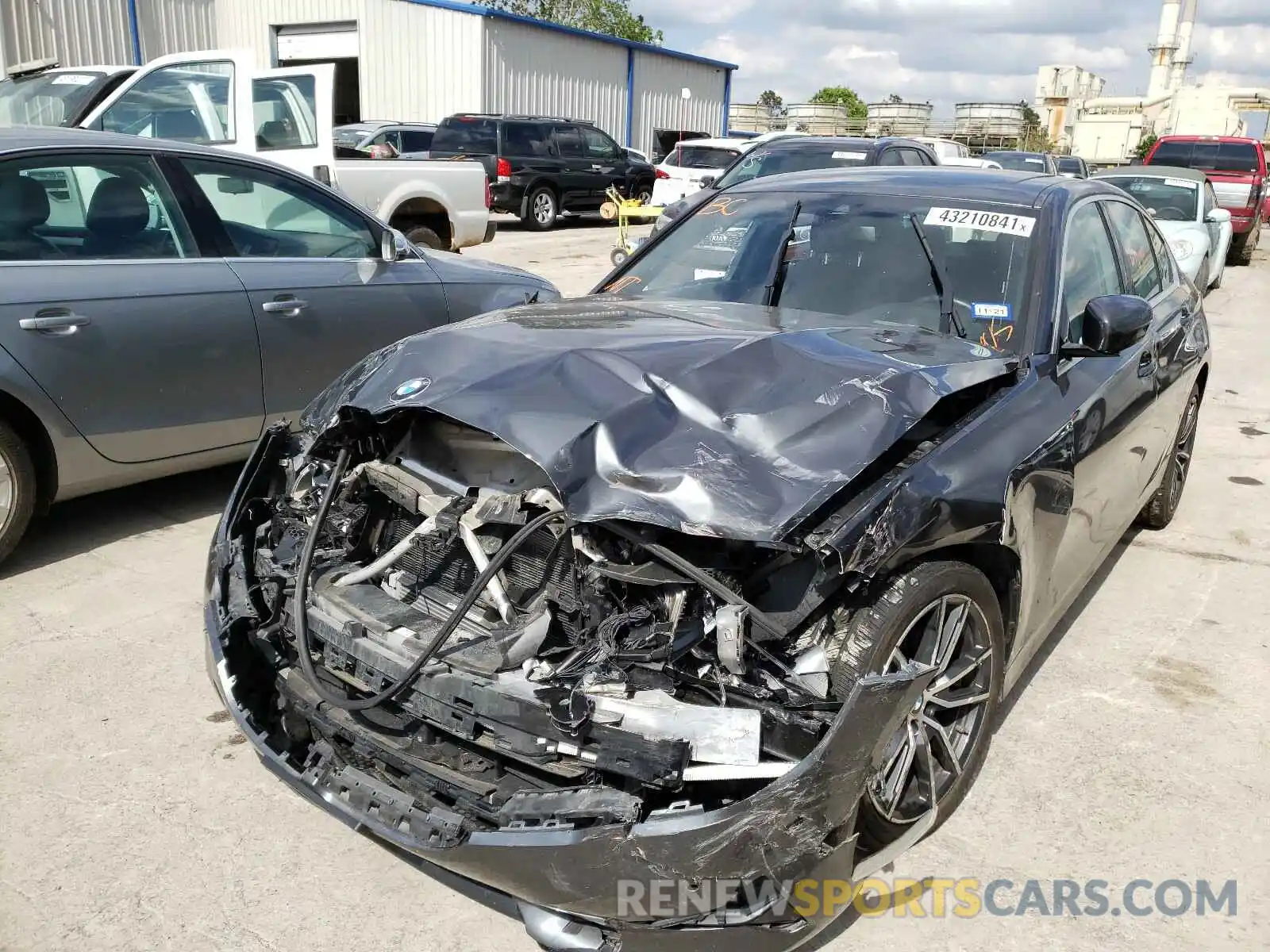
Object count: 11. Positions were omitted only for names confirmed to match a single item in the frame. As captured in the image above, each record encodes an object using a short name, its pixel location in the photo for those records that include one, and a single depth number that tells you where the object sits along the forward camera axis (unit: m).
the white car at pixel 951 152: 15.67
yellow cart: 10.81
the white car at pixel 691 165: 17.11
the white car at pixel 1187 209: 12.36
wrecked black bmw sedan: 2.19
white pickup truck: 8.22
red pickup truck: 18.19
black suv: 18.86
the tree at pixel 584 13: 53.91
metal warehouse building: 25.62
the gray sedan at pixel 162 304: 4.20
